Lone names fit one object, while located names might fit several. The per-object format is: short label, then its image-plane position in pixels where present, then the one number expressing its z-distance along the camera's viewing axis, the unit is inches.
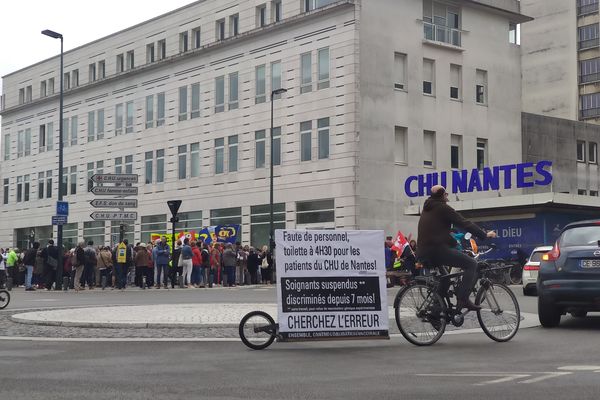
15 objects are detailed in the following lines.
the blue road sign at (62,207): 1414.9
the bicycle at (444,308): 462.3
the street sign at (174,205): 1359.5
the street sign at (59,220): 1411.2
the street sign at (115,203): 1338.6
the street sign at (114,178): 1348.4
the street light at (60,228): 1346.0
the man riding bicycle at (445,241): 465.7
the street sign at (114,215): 1323.8
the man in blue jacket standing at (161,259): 1347.2
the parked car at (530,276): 996.6
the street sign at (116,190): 1353.3
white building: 1884.8
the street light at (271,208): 1813.5
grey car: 533.3
